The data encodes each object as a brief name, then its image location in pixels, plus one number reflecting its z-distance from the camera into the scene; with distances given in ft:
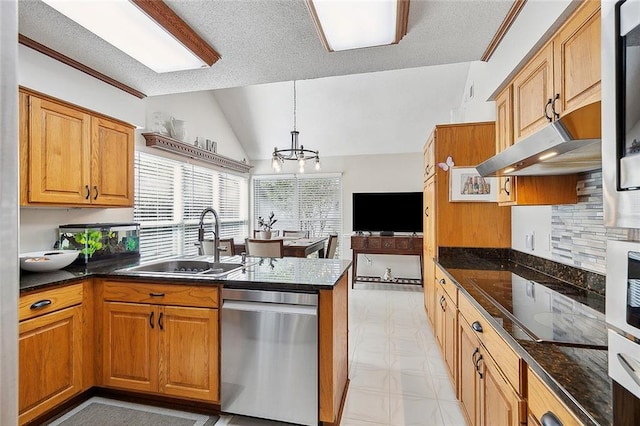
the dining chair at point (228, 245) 13.06
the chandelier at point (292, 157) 13.55
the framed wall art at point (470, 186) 9.12
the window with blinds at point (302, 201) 20.46
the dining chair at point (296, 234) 18.41
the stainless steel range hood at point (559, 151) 3.11
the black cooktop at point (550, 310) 3.55
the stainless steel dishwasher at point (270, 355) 5.86
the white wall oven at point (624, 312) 1.58
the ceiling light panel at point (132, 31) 5.55
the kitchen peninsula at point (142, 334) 5.88
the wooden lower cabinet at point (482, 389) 3.65
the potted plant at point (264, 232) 16.10
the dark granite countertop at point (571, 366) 2.27
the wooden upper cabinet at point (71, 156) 6.95
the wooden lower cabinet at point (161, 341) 6.41
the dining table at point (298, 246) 13.56
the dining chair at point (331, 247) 15.67
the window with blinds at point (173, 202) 12.42
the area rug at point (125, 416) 6.37
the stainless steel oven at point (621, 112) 1.65
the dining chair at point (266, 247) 12.57
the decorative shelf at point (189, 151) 12.17
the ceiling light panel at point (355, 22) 5.41
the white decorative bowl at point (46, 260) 6.88
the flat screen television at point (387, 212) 18.30
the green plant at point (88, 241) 8.23
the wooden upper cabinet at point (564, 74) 4.06
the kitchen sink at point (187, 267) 7.54
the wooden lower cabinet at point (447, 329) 6.88
